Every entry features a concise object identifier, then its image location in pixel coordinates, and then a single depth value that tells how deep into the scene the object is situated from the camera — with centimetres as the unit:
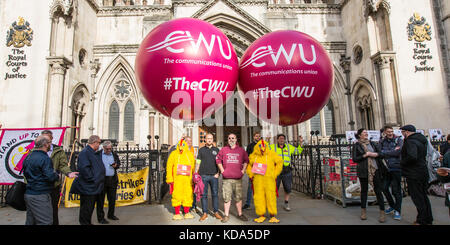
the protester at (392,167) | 468
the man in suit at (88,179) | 412
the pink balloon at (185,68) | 281
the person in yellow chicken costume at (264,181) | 445
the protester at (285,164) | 552
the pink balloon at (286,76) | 307
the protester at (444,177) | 367
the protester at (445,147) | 611
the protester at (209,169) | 490
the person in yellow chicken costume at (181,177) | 482
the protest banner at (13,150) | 596
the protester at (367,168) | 459
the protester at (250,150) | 582
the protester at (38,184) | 322
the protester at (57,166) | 409
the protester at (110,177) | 494
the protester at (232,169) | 463
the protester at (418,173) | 412
